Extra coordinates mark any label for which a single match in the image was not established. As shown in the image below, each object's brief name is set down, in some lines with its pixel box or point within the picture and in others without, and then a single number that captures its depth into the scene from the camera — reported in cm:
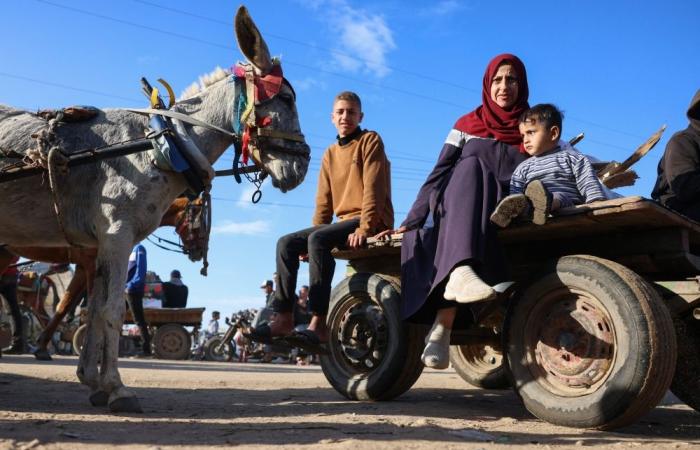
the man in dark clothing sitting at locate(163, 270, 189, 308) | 1702
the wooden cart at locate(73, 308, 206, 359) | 1603
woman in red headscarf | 398
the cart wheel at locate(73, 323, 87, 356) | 1375
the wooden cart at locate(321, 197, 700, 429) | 334
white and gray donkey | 457
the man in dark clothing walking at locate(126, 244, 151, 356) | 1311
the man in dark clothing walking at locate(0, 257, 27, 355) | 1102
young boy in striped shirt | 375
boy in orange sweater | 525
